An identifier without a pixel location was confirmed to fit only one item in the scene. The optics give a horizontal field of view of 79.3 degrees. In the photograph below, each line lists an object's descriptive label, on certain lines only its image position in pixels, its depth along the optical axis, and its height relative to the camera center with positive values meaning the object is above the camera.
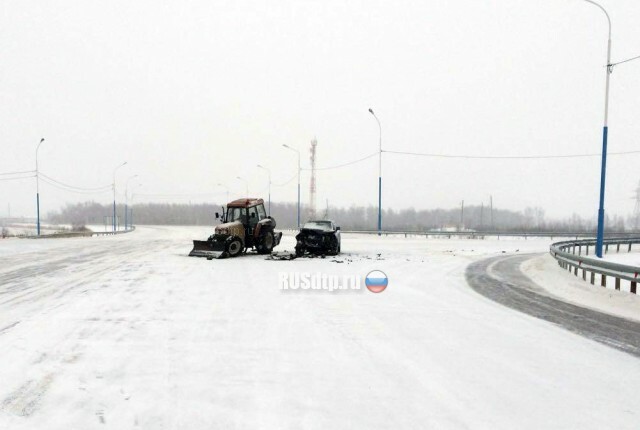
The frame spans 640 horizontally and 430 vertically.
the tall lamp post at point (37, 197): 36.26 +0.24
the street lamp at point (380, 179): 33.38 +2.25
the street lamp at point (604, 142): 13.98 +2.41
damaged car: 17.86 -1.68
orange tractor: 16.69 -1.33
